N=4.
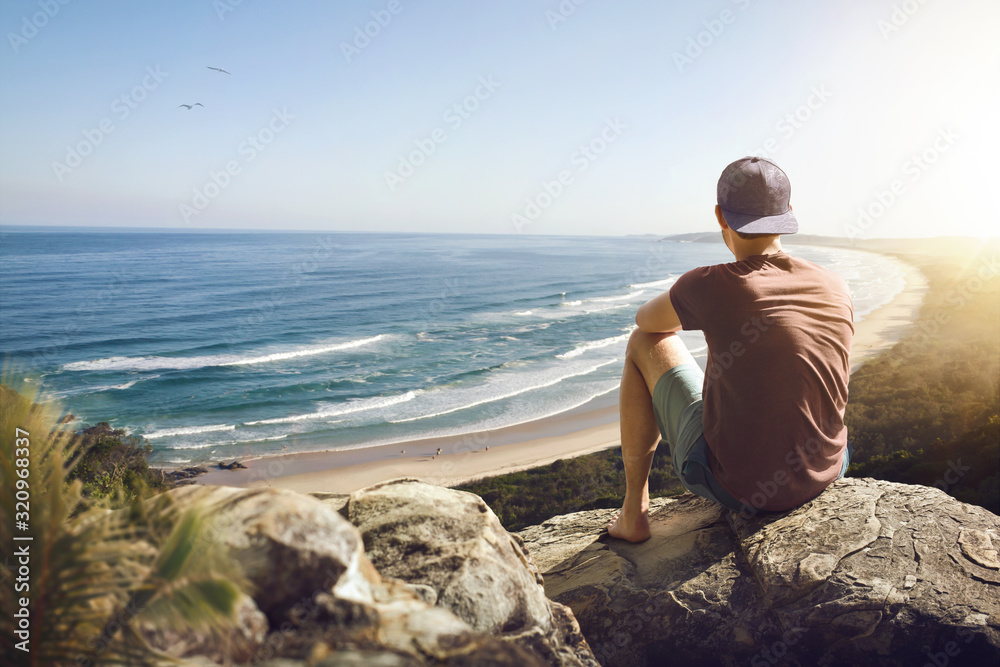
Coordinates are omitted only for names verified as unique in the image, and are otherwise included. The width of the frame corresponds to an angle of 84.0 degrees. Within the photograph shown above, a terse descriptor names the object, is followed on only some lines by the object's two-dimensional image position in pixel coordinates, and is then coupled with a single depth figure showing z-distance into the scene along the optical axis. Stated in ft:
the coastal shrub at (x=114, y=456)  34.30
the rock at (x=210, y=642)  3.78
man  7.23
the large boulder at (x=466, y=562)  5.95
